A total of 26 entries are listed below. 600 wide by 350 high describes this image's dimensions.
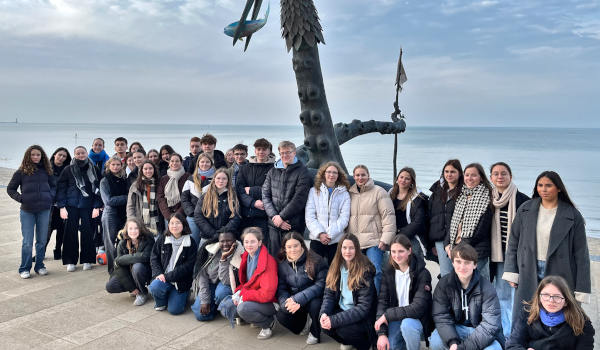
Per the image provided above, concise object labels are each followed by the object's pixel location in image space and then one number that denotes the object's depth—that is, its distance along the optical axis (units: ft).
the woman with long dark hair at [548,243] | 11.36
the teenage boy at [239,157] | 17.47
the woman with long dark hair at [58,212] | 20.68
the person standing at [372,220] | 14.55
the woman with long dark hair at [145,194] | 17.92
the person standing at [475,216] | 13.10
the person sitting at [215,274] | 14.67
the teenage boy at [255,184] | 16.49
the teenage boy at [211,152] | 19.70
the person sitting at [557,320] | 9.87
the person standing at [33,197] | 18.30
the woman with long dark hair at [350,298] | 12.47
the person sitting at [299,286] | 13.25
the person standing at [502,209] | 12.86
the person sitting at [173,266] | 15.24
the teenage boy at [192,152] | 20.70
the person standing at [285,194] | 15.49
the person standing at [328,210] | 14.87
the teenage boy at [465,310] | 11.03
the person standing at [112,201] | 18.61
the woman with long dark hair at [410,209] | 14.44
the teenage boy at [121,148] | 21.83
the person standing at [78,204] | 19.42
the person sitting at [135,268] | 16.03
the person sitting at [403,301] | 11.80
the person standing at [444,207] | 13.88
